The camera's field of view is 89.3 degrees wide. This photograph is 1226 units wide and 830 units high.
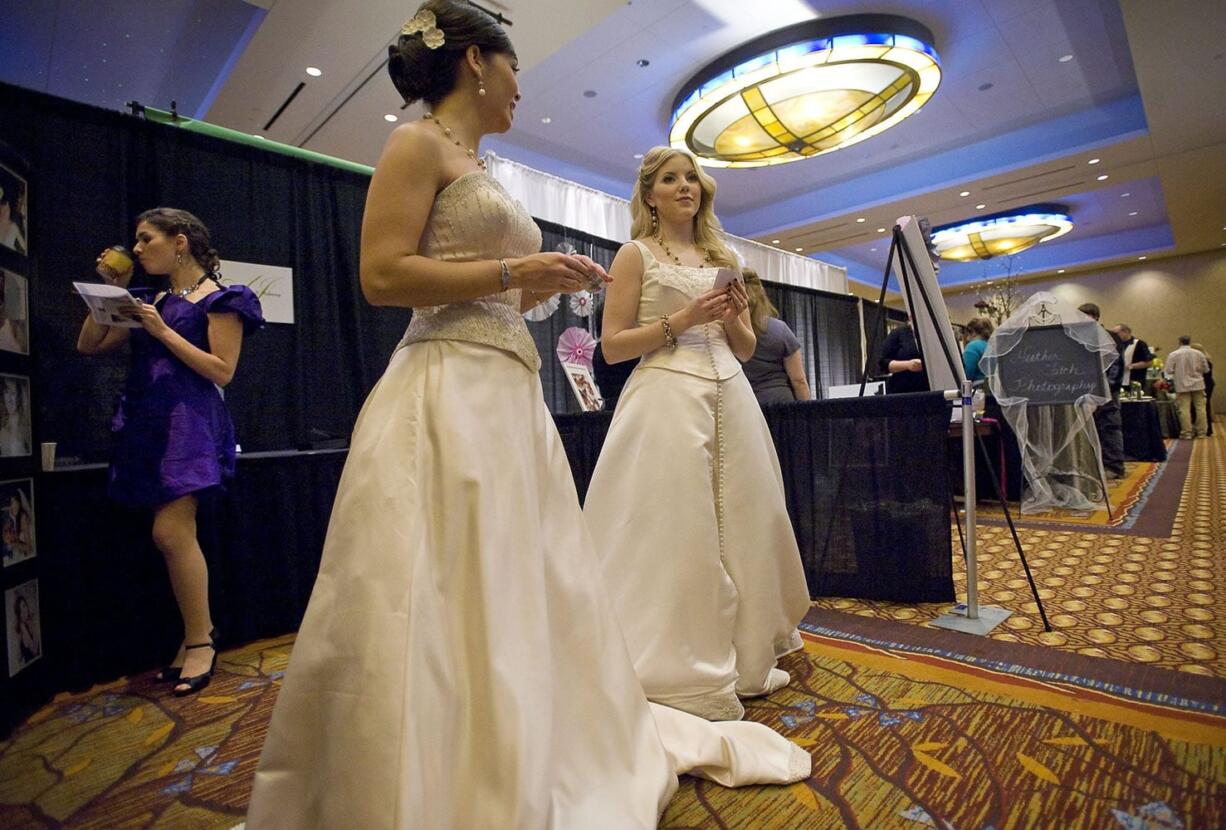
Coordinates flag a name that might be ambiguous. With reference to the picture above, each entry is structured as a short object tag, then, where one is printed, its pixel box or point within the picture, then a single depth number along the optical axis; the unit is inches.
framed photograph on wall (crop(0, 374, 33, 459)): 80.0
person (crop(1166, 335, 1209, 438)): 402.6
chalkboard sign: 175.0
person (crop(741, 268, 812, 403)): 136.1
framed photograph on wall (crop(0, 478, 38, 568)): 78.7
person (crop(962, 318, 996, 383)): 219.1
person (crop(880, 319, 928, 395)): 177.3
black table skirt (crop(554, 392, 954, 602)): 109.3
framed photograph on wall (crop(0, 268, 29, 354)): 81.4
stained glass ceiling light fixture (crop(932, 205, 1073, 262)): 436.5
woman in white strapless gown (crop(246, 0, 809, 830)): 37.8
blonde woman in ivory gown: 68.9
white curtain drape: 225.8
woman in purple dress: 88.2
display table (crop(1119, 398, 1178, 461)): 308.8
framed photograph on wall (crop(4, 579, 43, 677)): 78.7
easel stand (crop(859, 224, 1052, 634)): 95.3
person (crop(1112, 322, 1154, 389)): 315.0
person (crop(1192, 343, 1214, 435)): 433.5
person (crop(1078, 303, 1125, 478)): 257.3
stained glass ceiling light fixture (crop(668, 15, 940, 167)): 223.5
